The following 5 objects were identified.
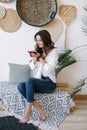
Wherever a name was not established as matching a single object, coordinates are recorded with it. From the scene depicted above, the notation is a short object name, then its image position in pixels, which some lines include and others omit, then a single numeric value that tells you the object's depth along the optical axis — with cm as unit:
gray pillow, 395
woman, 334
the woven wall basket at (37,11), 412
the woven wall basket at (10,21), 411
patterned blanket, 353
